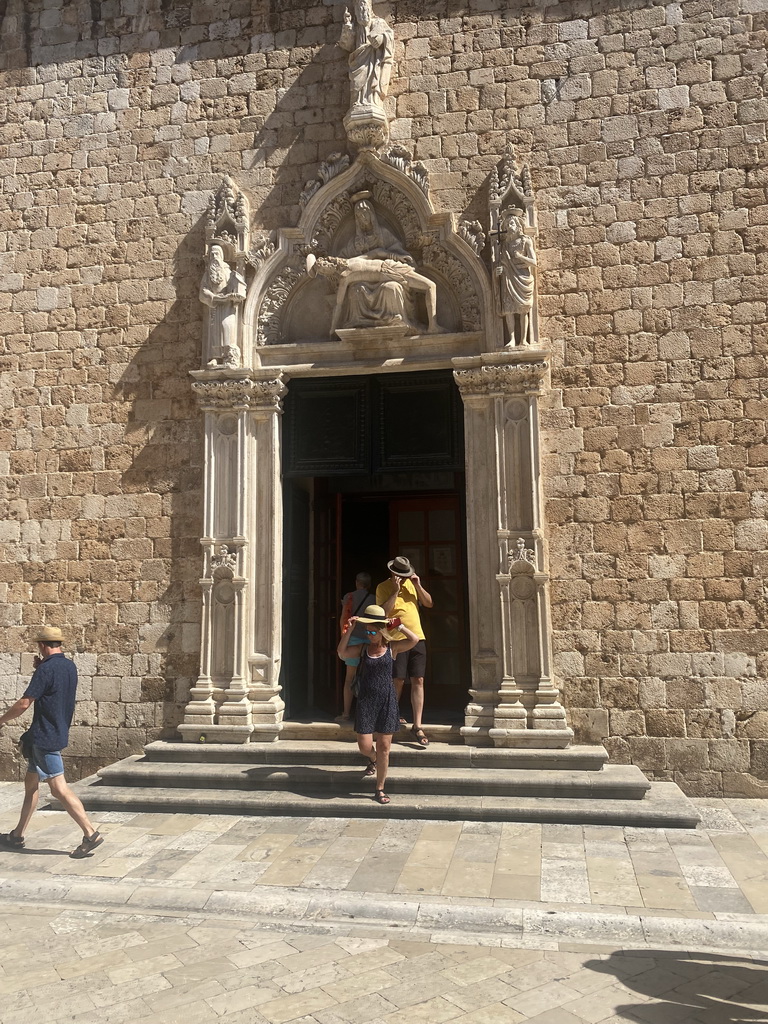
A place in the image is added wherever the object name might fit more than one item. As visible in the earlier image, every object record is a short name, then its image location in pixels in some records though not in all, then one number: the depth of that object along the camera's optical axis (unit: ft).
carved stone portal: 22.38
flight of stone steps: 18.86
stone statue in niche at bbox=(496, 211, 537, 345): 22.97
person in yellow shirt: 21.75
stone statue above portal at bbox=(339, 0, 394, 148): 24.36
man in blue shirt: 16.94
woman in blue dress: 18.84
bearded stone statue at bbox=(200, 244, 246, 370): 24.49
